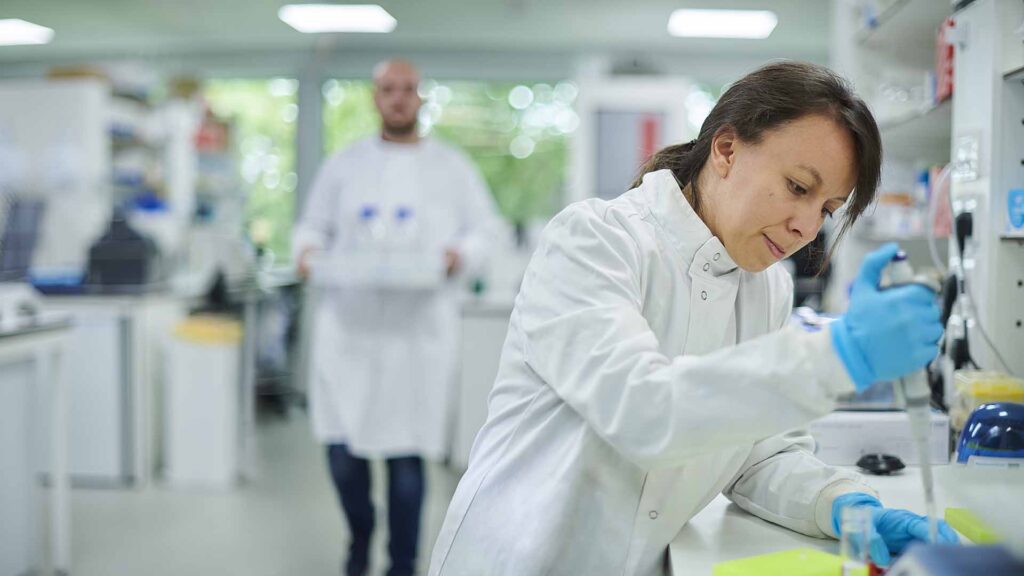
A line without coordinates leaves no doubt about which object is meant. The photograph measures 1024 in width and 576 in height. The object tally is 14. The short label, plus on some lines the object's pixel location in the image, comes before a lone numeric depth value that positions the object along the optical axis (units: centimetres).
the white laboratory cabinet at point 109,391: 380
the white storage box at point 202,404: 383
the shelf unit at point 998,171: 143
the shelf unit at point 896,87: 209
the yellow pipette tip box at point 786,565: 93
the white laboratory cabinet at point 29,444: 263
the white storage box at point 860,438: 152
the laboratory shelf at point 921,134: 195
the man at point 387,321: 275
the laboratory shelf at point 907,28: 197
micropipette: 85
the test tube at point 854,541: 87
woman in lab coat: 95
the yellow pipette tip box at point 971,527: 87
